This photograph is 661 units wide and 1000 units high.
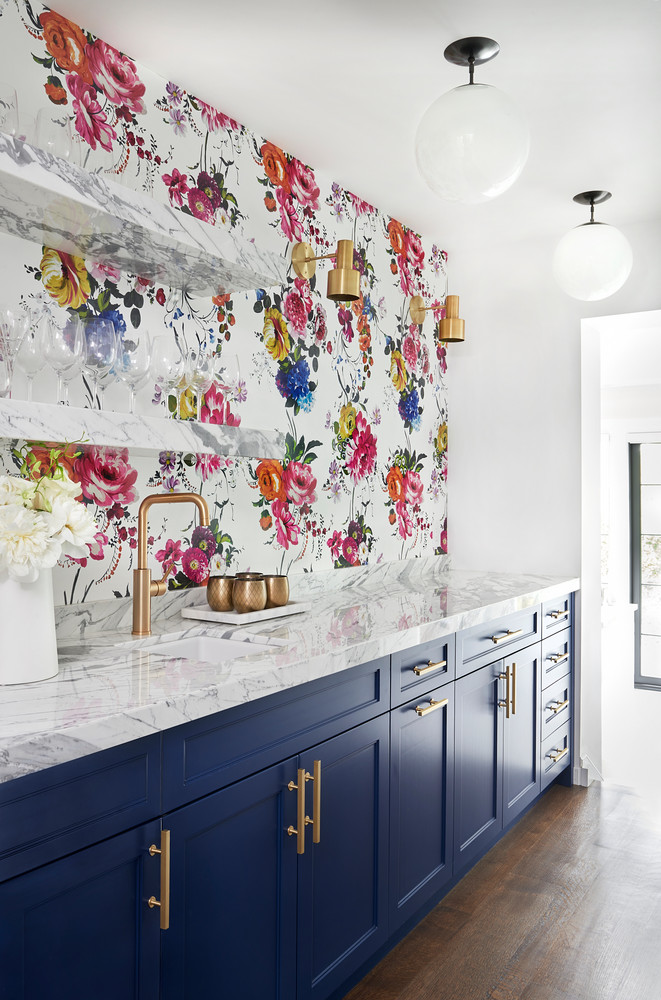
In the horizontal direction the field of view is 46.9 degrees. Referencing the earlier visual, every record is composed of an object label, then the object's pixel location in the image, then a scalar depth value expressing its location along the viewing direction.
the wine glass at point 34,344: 1.59
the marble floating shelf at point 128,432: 1.52
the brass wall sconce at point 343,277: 2.64
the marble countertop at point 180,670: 1.16
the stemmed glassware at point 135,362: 1.79
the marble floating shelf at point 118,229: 1.53
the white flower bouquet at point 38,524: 1.36
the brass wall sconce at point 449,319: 3.46
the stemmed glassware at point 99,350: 1.72
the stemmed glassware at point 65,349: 1.64
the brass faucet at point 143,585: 1.92
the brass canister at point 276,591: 2.23
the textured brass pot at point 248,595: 2.14
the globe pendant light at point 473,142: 1.86
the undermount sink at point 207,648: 1.88
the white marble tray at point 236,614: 2.07
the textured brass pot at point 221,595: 2.16
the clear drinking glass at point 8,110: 1.52
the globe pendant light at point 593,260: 2.86
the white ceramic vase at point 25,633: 1.40
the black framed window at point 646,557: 5.53
